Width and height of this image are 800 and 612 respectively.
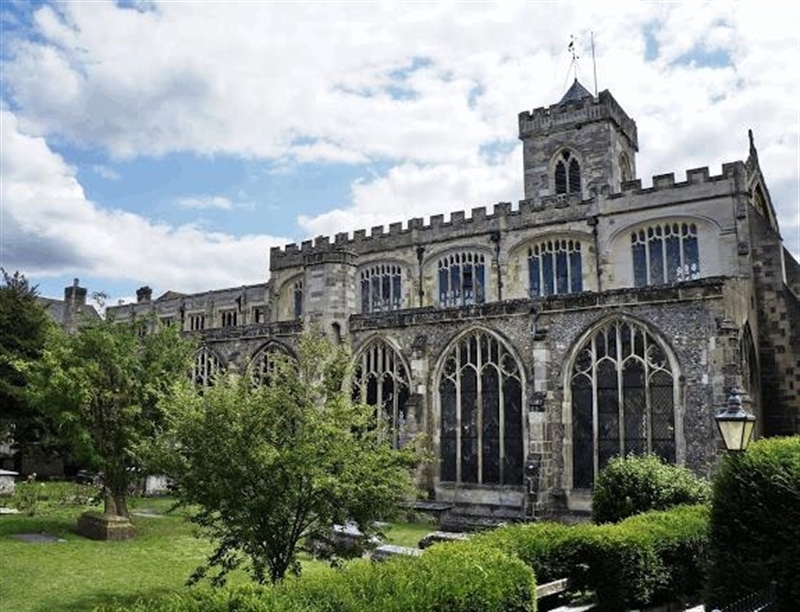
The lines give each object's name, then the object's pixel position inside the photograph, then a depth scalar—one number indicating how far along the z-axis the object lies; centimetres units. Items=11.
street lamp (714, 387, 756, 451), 803
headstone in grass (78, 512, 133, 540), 1775
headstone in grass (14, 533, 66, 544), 1716
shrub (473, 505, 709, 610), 962
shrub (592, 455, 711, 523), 1353
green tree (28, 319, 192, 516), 1812
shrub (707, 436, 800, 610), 798
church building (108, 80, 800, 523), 1909
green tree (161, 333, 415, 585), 1013
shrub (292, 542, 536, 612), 638
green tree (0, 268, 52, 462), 2911
